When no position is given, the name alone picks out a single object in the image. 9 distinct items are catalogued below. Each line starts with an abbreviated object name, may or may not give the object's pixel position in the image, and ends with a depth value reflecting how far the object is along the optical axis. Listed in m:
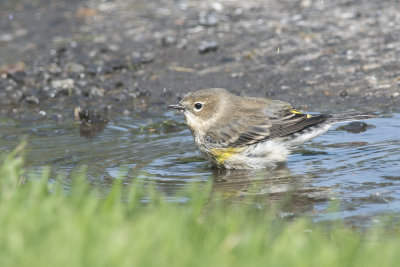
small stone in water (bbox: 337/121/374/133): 8.53
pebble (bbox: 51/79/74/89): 11.48
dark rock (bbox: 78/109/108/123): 9.88
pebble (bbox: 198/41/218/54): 12.14
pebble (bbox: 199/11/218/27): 13.47
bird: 7.65
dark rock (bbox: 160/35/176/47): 12.71
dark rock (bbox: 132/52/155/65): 12.11
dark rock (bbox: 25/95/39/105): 11.15
